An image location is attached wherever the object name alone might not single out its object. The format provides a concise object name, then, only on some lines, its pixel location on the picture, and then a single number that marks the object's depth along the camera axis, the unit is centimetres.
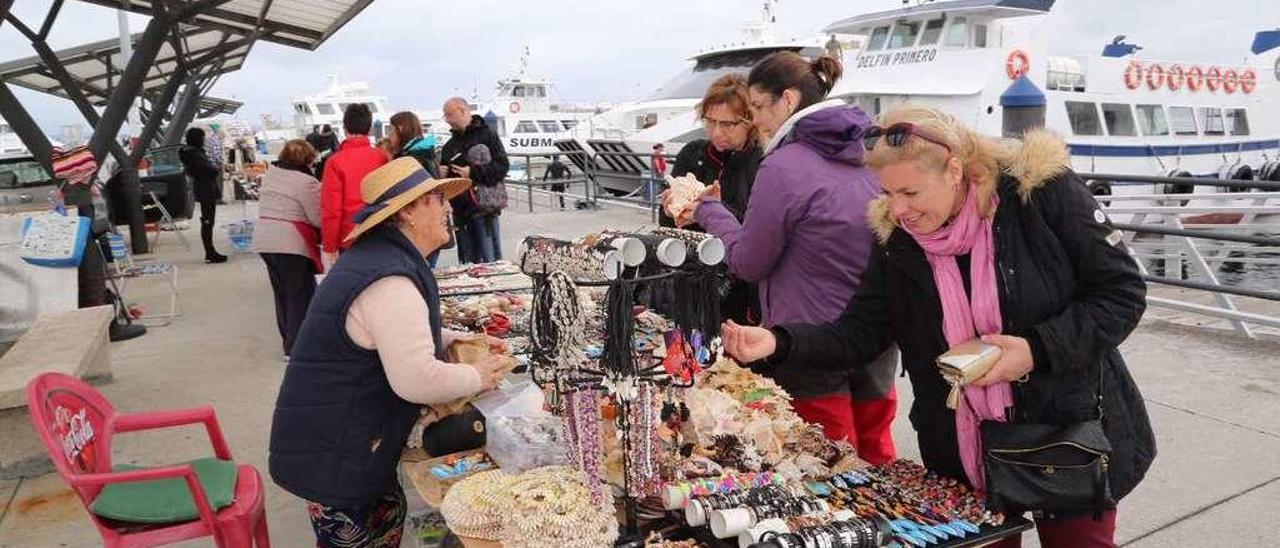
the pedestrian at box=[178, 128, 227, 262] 1023
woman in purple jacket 250
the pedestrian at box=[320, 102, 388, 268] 516
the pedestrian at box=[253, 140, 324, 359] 544
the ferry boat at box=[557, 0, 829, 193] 1886
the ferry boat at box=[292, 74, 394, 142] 4371
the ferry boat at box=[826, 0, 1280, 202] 1459
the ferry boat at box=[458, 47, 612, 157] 3491
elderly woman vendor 213
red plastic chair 230
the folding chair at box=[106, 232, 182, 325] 693
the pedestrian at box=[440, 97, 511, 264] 686
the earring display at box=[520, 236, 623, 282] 179
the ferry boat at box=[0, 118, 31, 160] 3809
